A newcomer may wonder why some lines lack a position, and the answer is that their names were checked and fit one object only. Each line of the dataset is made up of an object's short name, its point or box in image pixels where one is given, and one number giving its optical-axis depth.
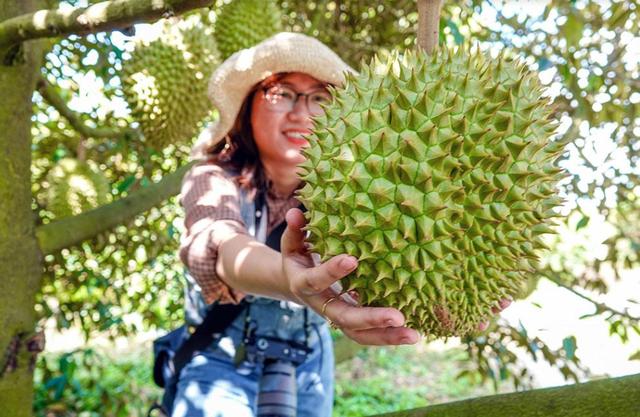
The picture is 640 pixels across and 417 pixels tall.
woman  1.56
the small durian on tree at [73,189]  2.65
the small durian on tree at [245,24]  2.41
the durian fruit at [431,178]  1.09
